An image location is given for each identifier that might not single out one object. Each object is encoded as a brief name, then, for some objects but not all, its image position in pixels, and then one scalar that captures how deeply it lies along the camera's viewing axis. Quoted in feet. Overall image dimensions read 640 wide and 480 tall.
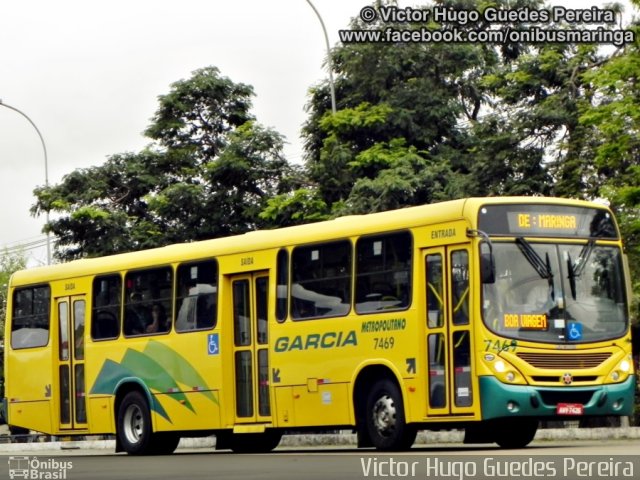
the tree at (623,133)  104.88
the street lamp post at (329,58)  127.40
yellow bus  63.41
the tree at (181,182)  153.69
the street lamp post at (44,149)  170.71
